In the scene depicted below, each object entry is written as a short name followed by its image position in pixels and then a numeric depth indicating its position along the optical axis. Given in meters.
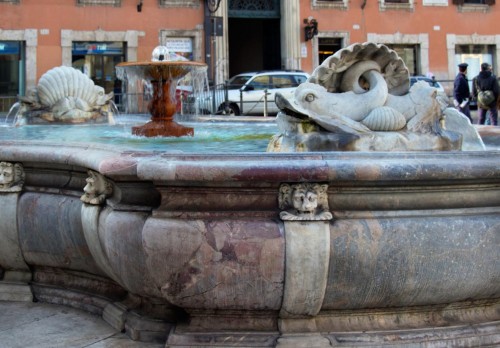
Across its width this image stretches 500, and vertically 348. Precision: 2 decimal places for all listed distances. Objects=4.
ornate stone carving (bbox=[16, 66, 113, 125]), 7.93
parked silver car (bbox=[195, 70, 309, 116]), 18.75
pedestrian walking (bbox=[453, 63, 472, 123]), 13.35
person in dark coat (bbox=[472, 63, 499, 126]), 12.51
